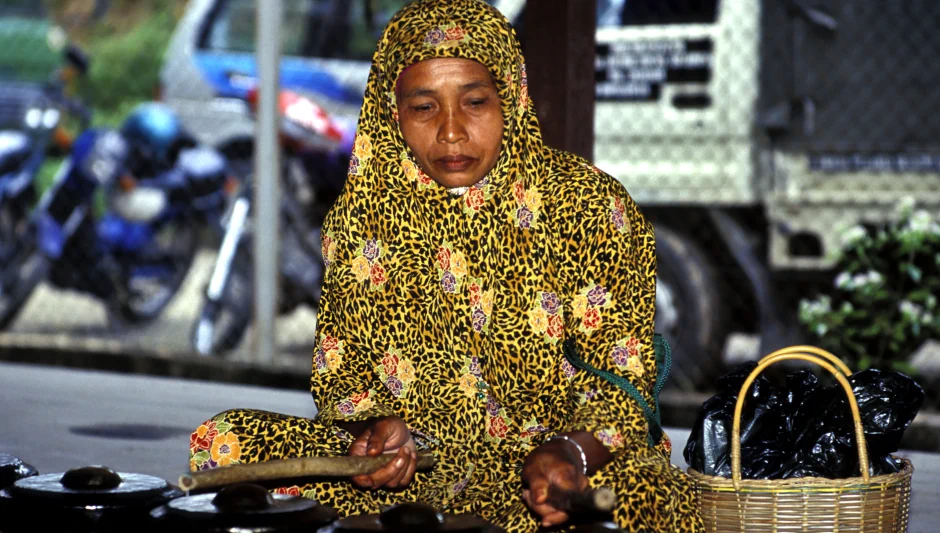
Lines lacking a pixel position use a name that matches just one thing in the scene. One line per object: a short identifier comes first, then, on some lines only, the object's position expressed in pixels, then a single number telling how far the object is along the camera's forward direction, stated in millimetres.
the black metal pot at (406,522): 2051
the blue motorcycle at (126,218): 7344
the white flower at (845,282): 5301
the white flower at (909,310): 5230
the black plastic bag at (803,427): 2750
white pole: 6262
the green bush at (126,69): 16641
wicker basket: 2602
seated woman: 2521
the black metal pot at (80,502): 2223
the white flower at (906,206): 5272
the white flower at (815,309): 5387
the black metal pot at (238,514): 2066
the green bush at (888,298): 5238
